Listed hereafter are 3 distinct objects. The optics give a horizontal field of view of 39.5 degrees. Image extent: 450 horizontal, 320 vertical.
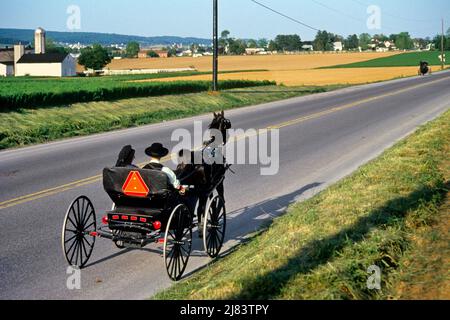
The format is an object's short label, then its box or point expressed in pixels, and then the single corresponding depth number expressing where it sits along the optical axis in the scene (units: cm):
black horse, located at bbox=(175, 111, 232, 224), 841
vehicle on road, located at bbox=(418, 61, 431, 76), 7238
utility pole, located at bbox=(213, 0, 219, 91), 3672
